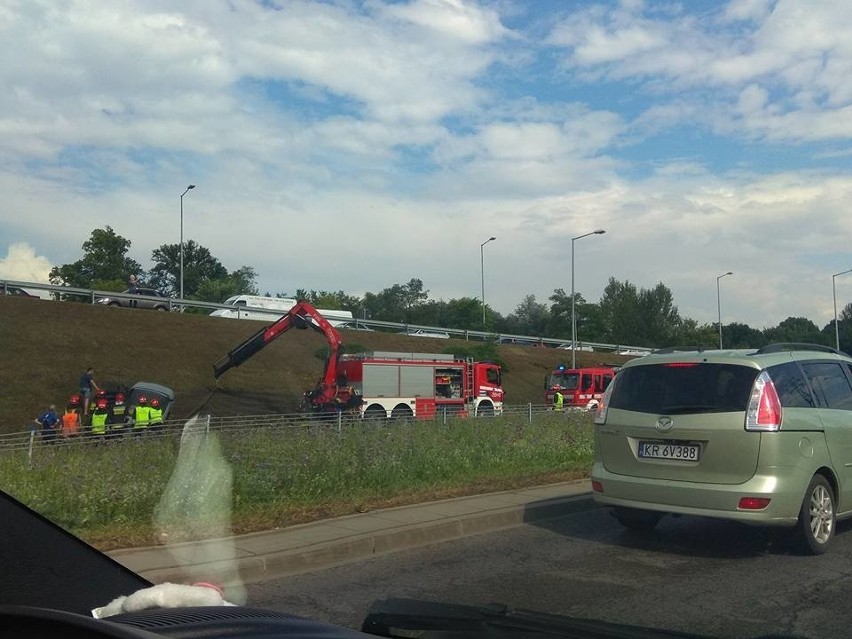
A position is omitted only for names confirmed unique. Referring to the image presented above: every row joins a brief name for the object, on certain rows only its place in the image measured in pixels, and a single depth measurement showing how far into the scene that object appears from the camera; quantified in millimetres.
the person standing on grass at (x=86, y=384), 25516
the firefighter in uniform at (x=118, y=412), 21125
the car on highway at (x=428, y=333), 52500
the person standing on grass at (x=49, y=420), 20606
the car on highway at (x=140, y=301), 39938
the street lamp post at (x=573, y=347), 45469
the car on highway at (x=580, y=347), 61875
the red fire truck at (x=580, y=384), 32156
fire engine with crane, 28578
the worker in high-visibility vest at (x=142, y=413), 19312
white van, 45281
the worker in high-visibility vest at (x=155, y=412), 19500
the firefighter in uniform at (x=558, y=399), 28828
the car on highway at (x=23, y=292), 36134
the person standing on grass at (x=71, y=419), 21062
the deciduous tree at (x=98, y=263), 85500
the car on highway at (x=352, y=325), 48662
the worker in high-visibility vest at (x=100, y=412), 20609
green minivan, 7508
